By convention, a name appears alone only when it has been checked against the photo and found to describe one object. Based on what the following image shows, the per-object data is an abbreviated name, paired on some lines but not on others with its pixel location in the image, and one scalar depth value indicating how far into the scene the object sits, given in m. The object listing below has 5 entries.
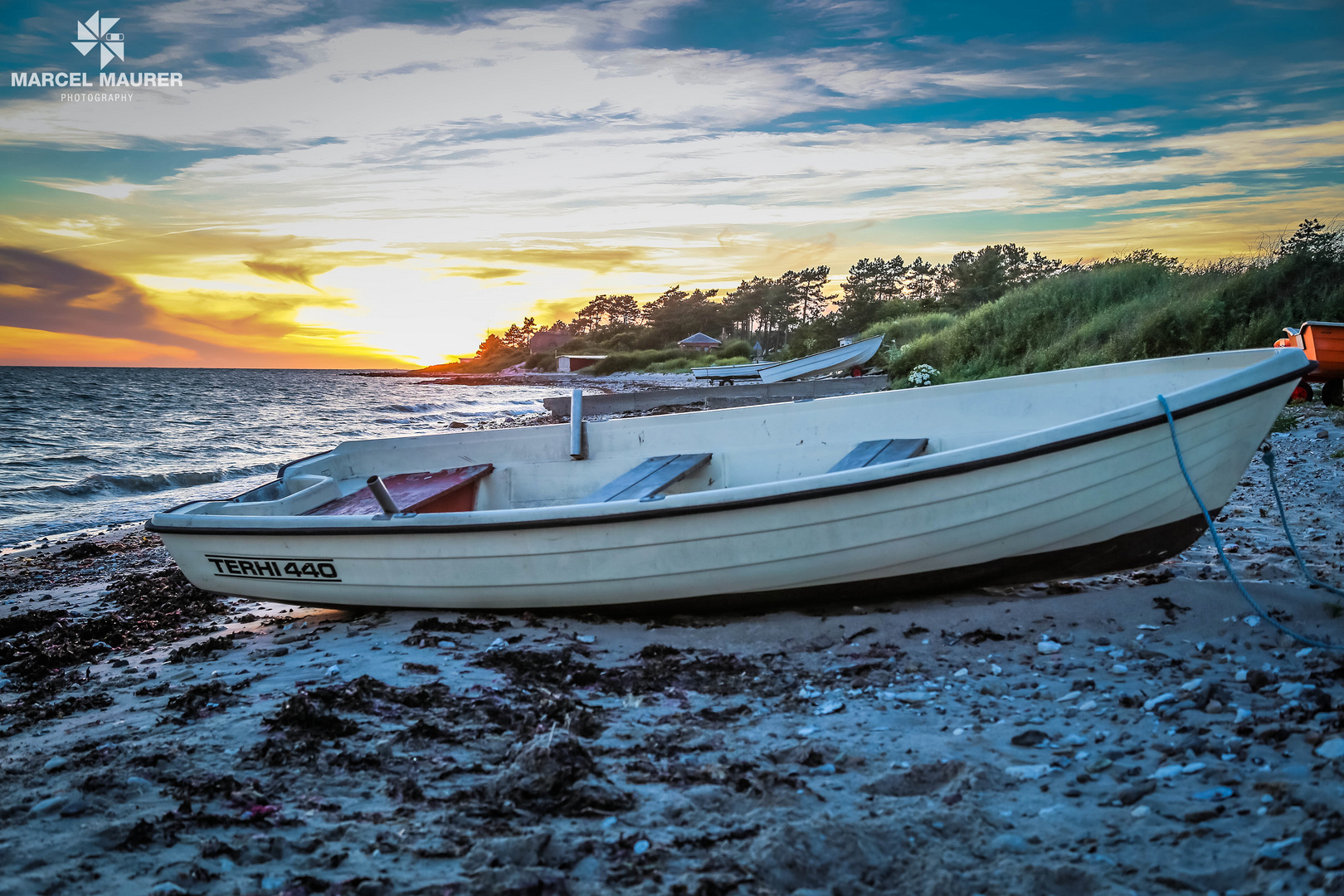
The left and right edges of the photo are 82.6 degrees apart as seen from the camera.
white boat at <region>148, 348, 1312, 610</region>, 3.68
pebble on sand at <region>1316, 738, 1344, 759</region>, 2.21
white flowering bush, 15.03
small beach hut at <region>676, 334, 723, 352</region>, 61.59
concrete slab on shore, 15.38
